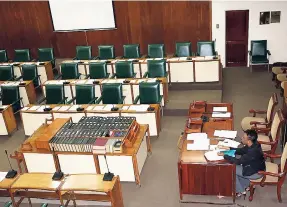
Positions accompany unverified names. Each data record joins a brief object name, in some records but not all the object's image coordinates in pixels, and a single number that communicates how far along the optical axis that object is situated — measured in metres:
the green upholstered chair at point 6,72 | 9.64
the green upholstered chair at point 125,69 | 8.80
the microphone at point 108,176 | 5.02
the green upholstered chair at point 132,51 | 10.09
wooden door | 10.34
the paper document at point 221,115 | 6.13
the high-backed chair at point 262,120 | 6.26
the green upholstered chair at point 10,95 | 8.60
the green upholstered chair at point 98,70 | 9.02
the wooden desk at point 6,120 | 7.82
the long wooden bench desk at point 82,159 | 5.78
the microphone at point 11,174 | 5.45
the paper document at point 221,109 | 6.33
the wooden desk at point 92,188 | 4.92
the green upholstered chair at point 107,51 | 10.23
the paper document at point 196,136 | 5.58
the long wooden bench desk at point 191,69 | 8.77
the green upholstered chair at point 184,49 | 9.80
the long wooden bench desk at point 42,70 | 9.88
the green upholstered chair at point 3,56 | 11.20
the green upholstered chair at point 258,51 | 10.26
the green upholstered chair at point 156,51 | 9.84
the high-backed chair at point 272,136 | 5.62
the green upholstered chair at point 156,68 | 8.55
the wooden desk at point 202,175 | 4.96
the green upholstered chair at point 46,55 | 10.73
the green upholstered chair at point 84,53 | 10.34
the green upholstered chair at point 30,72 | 9.57
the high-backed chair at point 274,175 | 4.93
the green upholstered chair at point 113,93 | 7.77
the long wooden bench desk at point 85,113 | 7.09
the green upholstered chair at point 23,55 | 10.95
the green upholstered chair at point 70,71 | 9.34
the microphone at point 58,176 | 5.20
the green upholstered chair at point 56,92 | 8.18
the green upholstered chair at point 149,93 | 7.57
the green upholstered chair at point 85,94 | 7.97
